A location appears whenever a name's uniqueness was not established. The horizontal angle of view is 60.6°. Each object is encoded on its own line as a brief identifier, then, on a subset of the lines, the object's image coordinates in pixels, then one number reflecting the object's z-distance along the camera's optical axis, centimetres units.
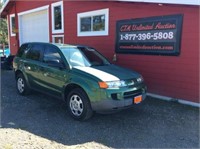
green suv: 358
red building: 487
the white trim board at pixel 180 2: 442
